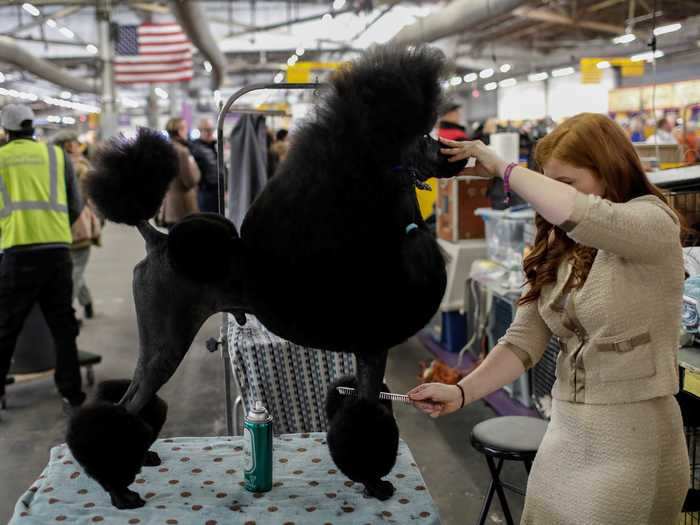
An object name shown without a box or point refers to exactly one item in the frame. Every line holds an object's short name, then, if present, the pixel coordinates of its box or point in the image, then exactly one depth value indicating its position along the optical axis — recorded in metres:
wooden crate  4.91
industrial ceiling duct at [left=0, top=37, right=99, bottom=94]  10.87
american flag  10.35
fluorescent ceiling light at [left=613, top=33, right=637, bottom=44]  6.66
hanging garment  3.77
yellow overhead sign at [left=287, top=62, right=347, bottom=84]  7.75
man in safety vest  3.44
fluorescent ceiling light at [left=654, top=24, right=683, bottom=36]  8.12
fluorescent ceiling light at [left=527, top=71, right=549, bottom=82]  10.01
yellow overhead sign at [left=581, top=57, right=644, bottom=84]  8.54
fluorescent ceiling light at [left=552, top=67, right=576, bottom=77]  8.92
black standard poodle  1.12
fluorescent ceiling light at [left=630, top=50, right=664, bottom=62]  8.06
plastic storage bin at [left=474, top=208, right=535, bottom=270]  3.96
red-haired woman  1.30
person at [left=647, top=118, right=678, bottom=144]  7.11
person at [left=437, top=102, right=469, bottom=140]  4.34
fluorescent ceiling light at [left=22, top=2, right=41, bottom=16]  9.39
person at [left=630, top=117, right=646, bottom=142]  7.76
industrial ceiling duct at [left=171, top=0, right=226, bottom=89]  8.13
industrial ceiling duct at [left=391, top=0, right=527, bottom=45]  6.40
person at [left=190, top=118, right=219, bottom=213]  5.94
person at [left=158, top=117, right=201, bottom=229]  5.12
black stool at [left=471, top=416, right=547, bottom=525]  1.93
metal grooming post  1.92
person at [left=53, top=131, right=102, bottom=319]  4.89
